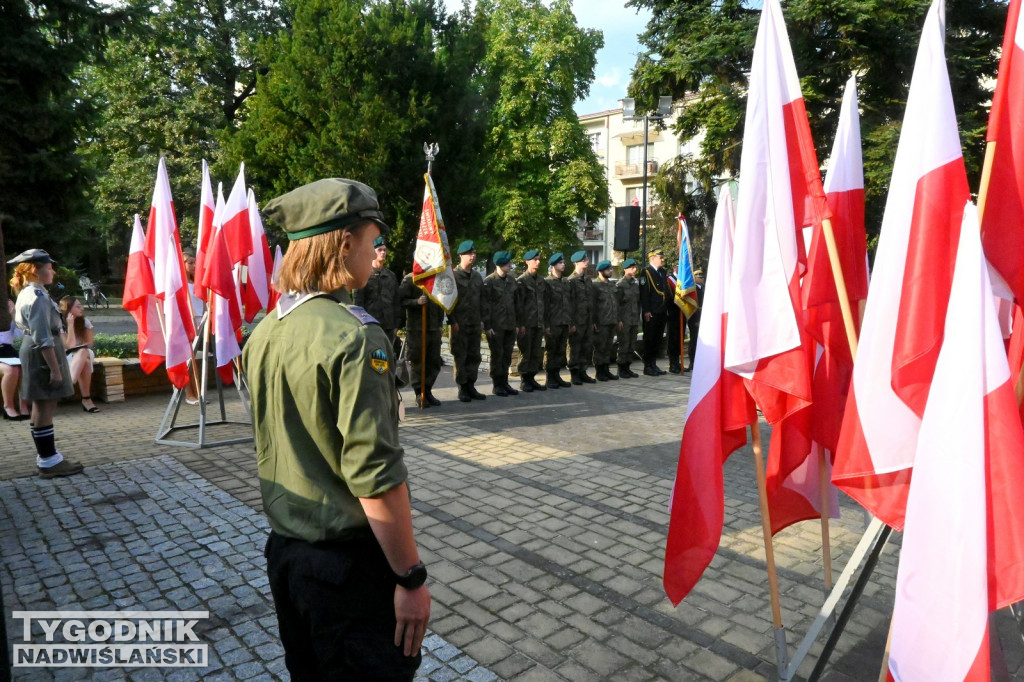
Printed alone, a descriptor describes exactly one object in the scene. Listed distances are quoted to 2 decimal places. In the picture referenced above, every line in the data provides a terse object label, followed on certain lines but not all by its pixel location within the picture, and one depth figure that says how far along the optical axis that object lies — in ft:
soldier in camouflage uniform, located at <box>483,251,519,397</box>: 36.06
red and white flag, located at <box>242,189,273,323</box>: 26.23
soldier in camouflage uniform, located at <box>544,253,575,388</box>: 39.22
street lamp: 64.08
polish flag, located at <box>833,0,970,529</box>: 7.75
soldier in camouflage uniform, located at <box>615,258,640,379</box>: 43.88
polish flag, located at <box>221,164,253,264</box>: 24.71
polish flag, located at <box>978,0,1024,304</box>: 7.76
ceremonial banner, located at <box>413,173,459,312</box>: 29.96
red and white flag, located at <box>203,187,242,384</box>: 24.32
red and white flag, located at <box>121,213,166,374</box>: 25.07
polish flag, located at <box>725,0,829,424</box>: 9.66
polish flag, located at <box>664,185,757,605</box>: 9.88
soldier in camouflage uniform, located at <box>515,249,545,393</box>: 37.83
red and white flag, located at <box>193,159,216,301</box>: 25.09
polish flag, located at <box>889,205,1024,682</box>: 6.75
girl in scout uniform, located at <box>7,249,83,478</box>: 20.21
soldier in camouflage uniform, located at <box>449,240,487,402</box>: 34.01
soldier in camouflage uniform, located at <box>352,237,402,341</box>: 30.86
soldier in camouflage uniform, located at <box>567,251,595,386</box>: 40.42
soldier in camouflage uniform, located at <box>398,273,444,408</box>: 32.65
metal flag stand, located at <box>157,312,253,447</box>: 24.81
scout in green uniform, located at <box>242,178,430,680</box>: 6.01
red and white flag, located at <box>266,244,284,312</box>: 28.38
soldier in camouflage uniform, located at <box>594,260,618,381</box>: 42.11
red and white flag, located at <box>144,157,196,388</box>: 23.75
